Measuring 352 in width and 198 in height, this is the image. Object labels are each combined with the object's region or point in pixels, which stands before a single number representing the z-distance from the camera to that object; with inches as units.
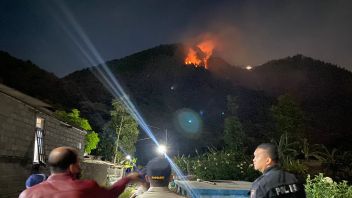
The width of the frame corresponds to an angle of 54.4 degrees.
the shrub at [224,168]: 736.3
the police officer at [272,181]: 148.0
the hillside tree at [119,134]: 1455.5
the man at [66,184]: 124.9
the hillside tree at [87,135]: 1197.1
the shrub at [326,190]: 426.0
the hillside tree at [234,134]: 1517.0
